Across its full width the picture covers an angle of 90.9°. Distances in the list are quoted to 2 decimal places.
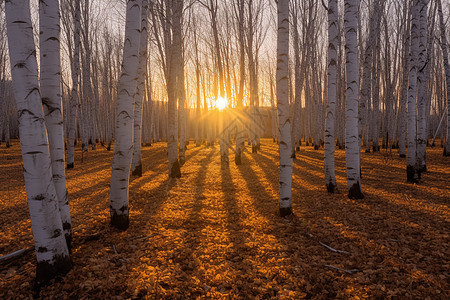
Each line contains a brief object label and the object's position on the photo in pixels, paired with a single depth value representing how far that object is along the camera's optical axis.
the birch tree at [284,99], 3.66
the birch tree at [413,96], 5.96
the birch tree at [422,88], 6.00
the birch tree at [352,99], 4.65
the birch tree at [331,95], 5.25
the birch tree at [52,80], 2.36
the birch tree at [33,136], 1.84
